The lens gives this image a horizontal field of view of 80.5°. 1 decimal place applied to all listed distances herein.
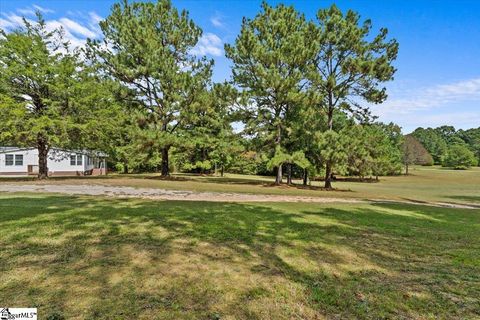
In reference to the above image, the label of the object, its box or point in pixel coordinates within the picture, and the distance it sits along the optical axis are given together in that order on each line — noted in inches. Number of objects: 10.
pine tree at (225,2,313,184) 858.8
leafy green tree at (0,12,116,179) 699.1
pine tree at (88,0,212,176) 946.1
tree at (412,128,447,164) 3614.7
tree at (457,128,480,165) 3670.3
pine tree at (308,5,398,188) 865.5
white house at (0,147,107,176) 1274.6
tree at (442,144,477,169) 3011.8
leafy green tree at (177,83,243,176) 940.0
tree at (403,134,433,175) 2662.4
